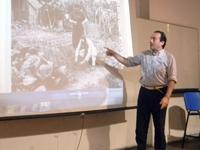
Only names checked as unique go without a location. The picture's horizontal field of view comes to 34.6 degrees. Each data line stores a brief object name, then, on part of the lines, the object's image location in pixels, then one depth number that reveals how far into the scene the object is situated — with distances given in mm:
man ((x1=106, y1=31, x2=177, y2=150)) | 3557
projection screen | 3094
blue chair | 4730
